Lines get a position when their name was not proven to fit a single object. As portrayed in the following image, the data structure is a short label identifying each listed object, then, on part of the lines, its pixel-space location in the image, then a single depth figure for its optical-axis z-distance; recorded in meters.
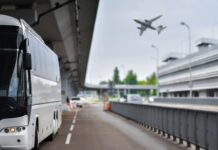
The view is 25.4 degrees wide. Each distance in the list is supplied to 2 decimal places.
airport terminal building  65.21
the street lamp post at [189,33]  69.99
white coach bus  11.14
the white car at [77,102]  76.32
